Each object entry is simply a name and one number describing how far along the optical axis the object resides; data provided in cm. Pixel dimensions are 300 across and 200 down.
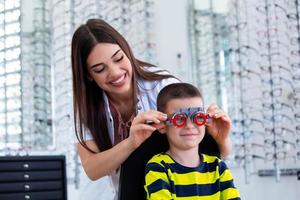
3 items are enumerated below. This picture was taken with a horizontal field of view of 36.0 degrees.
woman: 116
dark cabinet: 253
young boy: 110
